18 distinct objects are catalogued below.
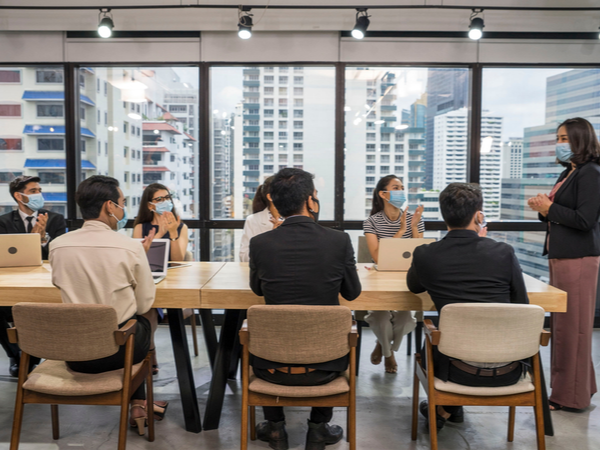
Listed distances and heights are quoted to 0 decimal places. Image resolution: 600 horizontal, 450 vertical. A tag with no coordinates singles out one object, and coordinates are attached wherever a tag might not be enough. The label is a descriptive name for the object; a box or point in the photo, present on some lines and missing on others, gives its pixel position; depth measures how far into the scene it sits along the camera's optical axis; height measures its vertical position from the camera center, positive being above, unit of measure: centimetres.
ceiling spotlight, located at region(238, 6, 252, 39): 411 +140
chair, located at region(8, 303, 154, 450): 192 -69
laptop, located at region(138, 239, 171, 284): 283 -43
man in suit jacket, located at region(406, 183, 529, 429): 210 -38
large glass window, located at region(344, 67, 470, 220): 467 +56
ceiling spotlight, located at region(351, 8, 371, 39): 415 +141
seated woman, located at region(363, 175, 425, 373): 336 -34
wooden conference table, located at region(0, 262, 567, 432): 245 -59
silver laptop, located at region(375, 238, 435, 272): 297 -41
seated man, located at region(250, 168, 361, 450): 206 -34
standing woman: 275 -39
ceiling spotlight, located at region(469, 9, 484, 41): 411 +138
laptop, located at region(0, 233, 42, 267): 309 -42
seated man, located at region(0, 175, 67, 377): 329 -27
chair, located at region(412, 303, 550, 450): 194 -66
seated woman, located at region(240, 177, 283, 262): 350 -27
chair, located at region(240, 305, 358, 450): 190 -67
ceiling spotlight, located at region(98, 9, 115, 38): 416 +140
